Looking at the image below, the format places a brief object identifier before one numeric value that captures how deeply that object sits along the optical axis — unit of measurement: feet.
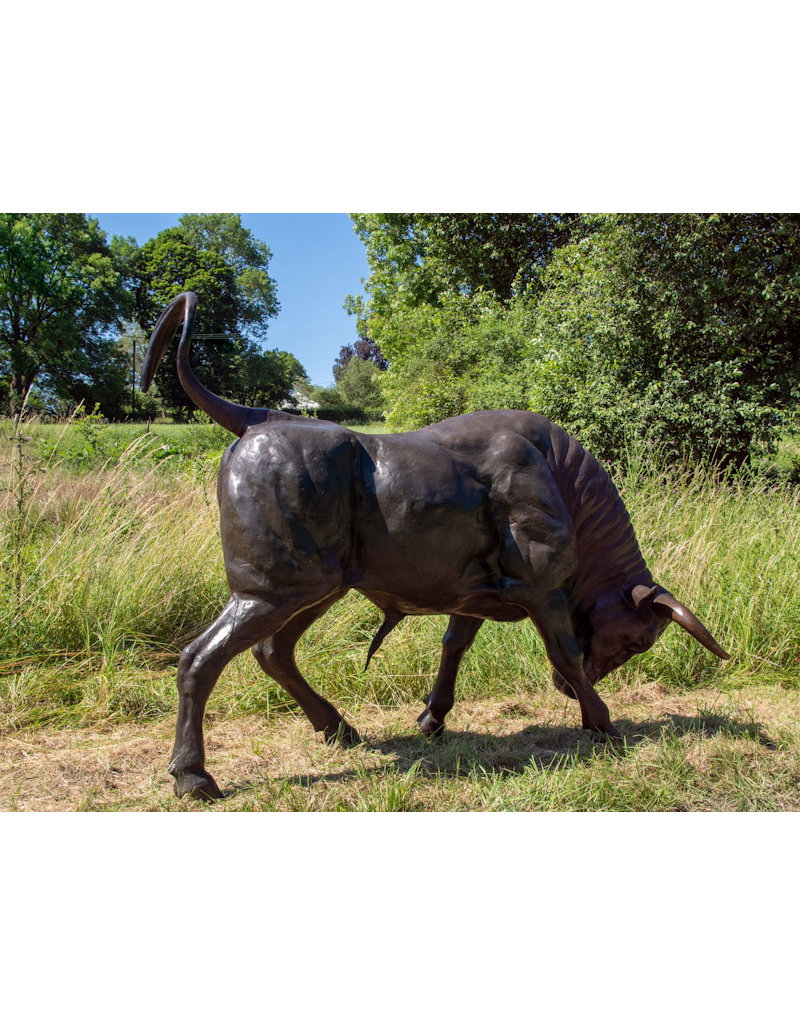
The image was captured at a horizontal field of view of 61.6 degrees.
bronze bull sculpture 9.26
